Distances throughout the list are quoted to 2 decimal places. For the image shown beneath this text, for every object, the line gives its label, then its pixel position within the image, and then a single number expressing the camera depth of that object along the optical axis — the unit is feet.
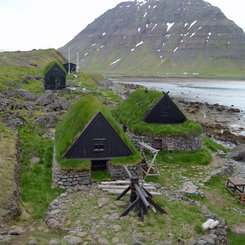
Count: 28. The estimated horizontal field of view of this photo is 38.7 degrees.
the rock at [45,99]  182.29
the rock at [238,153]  123.51
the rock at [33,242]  48.20
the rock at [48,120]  134.65
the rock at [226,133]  179.09
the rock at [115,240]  50.24
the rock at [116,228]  53.63
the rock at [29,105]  166.03
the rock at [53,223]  55.29
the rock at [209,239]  51.84
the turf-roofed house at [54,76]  238.27
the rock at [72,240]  49.71
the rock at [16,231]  51.24
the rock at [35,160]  89.74
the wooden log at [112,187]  69.24
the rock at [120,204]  61.67
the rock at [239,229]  63.21
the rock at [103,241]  49.85
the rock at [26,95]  196.85
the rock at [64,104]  171.94
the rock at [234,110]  279.59
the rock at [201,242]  50.98
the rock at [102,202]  61.57
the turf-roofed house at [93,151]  73.82
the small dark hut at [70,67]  391.18
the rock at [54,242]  48.76
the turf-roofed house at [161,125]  111.04
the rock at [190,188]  78.93
